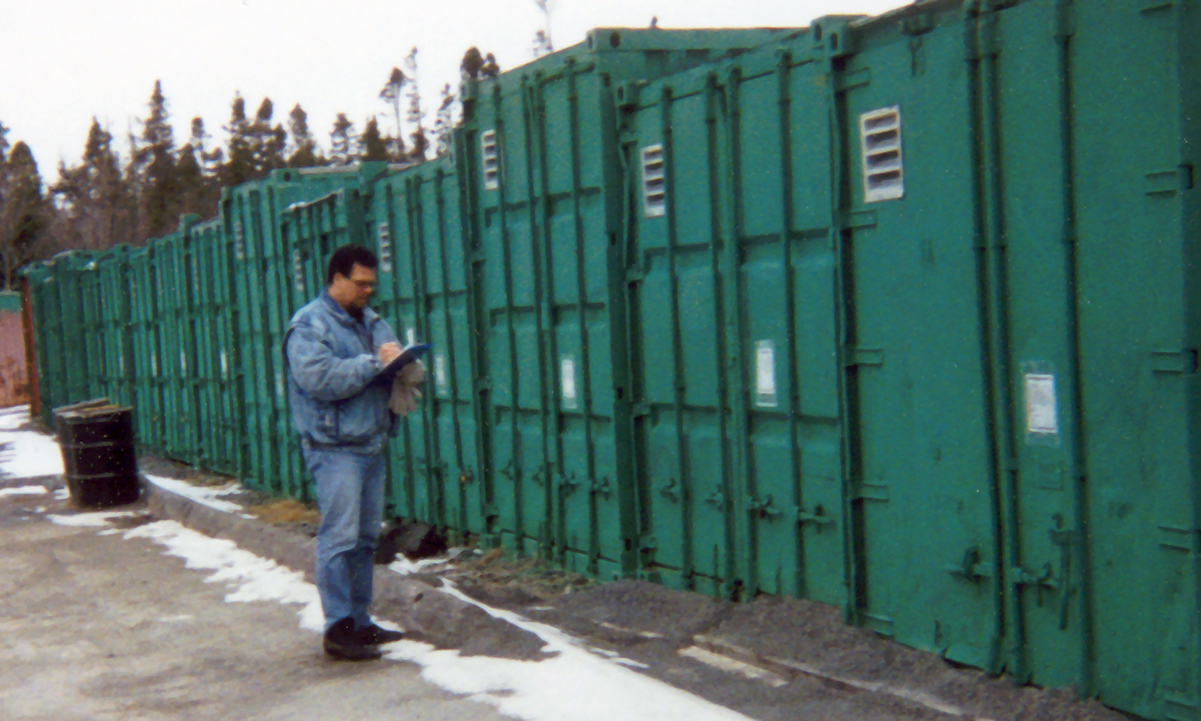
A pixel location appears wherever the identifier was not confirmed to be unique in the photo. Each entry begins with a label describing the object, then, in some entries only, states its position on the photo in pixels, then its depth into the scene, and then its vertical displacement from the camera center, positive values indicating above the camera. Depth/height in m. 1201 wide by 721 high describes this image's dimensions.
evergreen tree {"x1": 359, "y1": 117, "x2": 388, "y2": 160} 85.25 +13.11
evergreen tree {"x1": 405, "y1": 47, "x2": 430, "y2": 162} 90.25 +15.39
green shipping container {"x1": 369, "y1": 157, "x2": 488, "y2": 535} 9.45 +0.03
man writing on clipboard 6.17 -0.40
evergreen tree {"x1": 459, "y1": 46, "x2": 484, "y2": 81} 77.88 +16.04
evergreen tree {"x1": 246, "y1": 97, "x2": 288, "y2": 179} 103.56 +16.69
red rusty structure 33.94 -0.20
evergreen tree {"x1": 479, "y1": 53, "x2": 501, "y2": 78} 77.68 +15.98
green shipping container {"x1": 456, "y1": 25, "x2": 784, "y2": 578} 7.50 +0.24
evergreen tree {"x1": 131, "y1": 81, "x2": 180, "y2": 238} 90.06 +13.76
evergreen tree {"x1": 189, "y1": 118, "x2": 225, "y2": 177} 108.75 +16.65
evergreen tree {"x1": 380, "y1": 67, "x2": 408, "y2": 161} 90.94 +16.96
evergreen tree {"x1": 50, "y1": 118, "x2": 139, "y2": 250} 84.88 +10.77
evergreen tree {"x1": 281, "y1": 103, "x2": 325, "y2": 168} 102.44 +17.00
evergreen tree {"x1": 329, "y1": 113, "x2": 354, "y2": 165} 105.31 +16.49
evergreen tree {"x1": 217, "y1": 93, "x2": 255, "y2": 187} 94.53 +14.83
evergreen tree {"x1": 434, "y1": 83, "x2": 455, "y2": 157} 77.47 +13.41
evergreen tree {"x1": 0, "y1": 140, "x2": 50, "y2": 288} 83.44 +8.34
